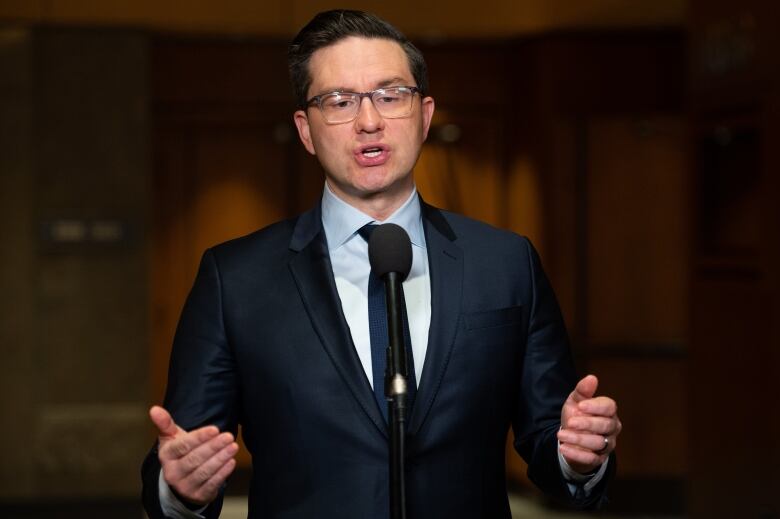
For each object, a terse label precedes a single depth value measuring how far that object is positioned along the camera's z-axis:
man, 4.33
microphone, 4.12
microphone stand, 4.11
